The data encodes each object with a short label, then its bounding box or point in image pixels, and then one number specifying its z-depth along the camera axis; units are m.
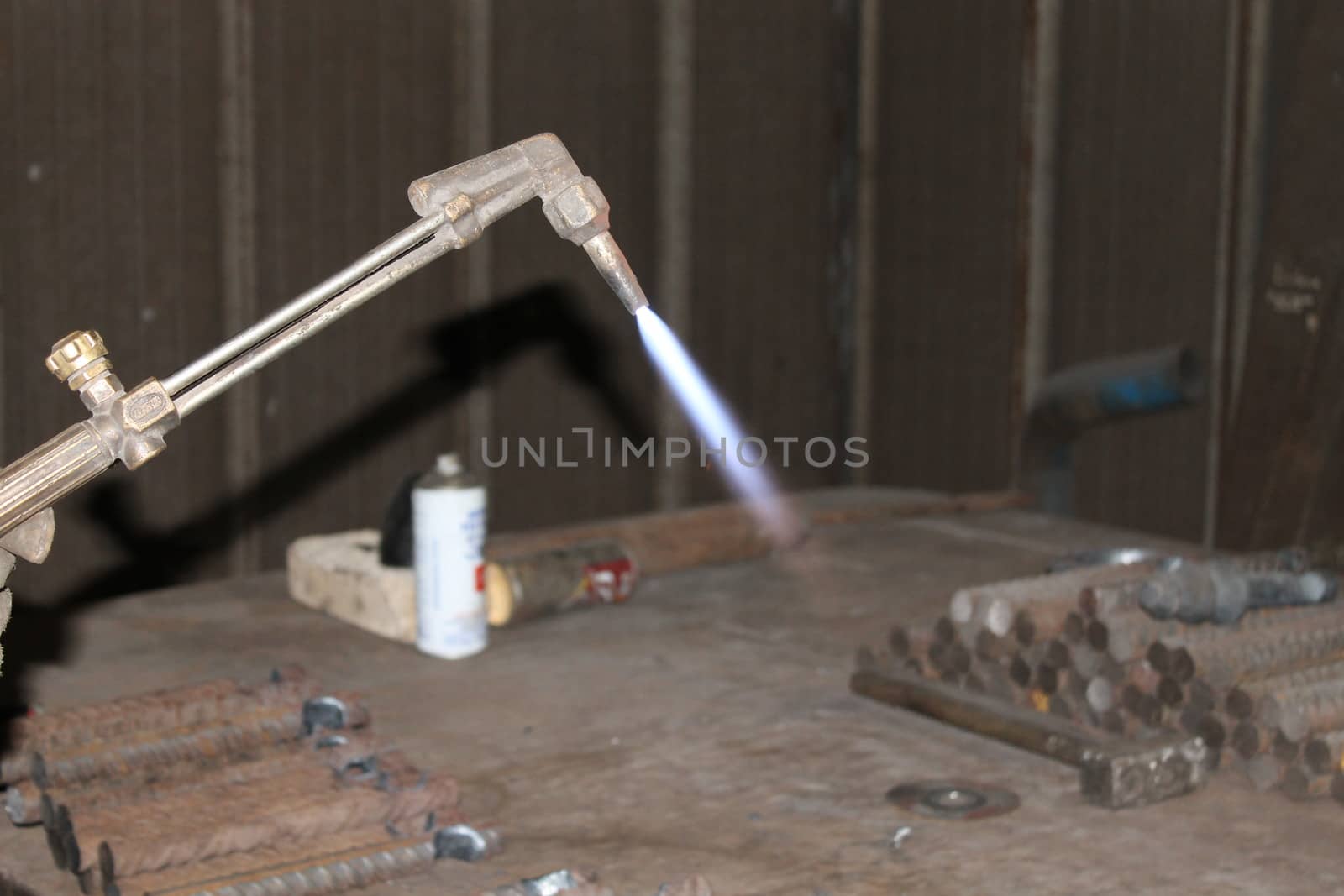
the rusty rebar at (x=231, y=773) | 2.45
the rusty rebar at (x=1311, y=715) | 2.62
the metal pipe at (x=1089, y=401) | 4.49
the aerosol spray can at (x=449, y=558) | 3.30
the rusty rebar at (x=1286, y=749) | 2.63
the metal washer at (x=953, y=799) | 2.53
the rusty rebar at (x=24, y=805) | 2.44
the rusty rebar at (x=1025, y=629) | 2.99
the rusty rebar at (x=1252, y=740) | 2.66
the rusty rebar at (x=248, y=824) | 2.20
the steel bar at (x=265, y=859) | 2.16
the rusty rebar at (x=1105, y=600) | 2.92
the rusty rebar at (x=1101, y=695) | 2.87
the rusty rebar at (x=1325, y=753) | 2.58
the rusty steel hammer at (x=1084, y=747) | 2.56
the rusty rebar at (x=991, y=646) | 3.04
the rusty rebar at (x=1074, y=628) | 2.96
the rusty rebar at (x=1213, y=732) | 2.72
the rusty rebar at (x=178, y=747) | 2.52
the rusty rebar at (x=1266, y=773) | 2.65
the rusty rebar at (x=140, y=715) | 2.64
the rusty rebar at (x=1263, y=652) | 2.75
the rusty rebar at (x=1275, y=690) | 2.65
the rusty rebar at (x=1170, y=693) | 2.79
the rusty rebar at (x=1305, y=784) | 2.59
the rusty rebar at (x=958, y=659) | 3.12
